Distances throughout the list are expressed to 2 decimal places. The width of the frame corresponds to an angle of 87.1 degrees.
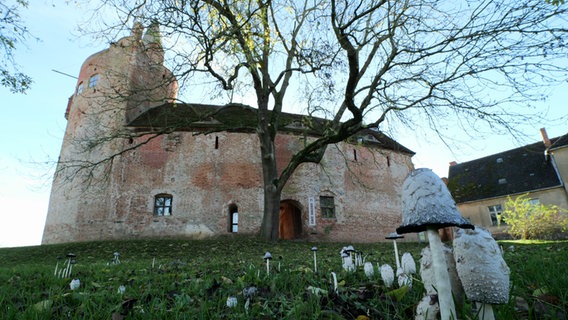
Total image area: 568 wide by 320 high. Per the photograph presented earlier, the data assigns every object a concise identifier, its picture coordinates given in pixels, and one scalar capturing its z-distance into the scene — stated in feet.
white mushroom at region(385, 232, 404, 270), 9.50
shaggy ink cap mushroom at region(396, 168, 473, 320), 4.15
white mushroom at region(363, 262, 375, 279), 9.57
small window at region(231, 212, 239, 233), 52.01
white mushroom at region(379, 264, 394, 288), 7.88
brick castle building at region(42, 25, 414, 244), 49.85
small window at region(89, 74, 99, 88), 62.37
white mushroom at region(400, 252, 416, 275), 9.03
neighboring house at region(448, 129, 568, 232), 62.72
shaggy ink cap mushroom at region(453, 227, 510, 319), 4.46
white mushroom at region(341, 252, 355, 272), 10.90
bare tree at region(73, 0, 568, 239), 21.12
